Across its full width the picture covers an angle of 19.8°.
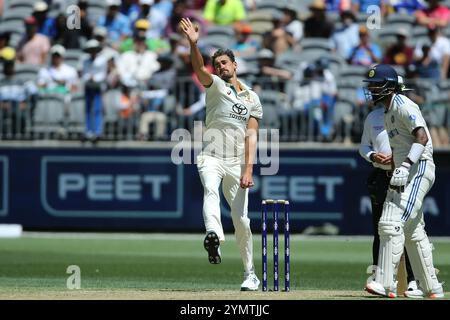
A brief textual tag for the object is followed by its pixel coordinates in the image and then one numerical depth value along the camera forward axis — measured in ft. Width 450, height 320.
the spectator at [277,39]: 77.97
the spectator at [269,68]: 74.79
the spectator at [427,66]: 74.08
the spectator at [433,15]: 78.48
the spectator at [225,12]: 82.33
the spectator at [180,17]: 81.25
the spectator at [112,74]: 74.95
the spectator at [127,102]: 75.00
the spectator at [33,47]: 81.56
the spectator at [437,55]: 74.49
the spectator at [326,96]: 72.90
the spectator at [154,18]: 81.46
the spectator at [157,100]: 74.43
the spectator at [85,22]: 81.51
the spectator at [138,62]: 76.48
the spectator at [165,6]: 82.23
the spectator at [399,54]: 75.36
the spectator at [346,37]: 77.77
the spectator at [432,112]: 71.92
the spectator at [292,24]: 80.02
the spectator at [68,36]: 81.76
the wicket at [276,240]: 41.16
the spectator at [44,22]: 83.20
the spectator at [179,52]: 76.48
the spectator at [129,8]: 82.94
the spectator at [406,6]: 80.48
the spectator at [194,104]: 73.56
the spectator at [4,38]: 82.64
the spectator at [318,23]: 78.95
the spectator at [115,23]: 81.66
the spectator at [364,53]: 75.82
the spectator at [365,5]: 80.40
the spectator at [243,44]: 77.77
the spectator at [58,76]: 75.82
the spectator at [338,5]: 81.10
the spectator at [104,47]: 77.30
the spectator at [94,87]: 75.10
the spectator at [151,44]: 79.05
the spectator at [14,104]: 75.72
